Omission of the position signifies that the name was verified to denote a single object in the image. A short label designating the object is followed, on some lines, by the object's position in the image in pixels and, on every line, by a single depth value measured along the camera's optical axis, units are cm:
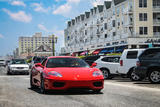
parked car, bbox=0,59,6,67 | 6466
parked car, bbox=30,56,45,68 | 3691
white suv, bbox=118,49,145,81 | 1814
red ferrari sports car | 987
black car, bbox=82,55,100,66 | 2230
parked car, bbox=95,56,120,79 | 2056
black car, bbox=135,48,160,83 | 1553
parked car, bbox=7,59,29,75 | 2722
